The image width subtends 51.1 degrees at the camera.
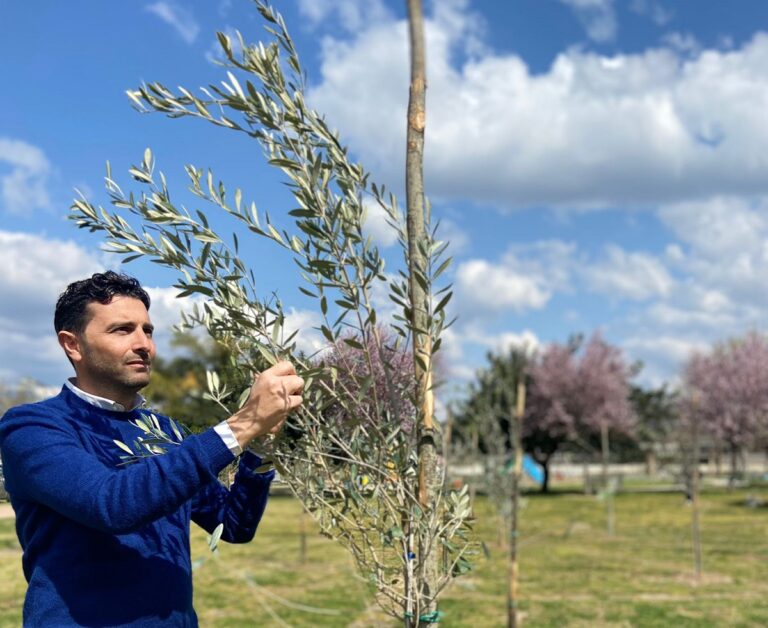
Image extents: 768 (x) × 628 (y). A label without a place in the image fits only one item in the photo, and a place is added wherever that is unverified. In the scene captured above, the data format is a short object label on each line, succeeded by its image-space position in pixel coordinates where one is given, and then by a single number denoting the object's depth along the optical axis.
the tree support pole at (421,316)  2.43
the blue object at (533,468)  48.71
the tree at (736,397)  45.31
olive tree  2.46
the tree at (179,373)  31.67
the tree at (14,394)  29.63
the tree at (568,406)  45.84
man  2.24
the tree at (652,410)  52.62
